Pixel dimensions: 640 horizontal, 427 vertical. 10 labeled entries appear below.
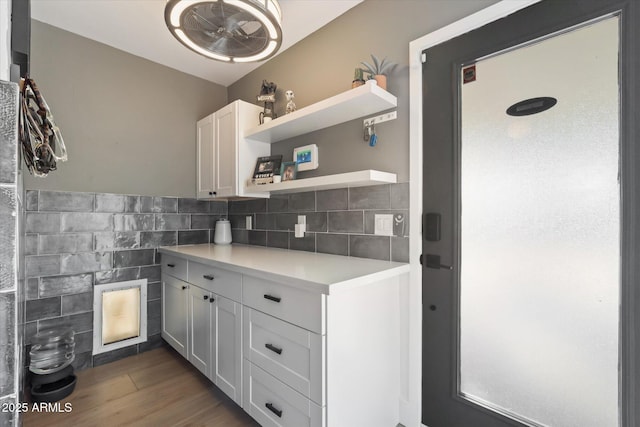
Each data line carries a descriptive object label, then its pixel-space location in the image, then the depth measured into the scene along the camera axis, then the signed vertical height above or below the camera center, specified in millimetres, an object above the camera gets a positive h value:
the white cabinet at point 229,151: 2482 +563
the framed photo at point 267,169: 2377 +373
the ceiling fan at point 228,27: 1396 +976
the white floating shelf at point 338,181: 1631 +202
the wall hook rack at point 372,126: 1796 +568
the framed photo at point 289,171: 2266 +339
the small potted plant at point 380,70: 1729 +877
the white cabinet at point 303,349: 1257 -666
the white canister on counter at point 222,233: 2930 -187
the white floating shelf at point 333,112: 1643 +649
